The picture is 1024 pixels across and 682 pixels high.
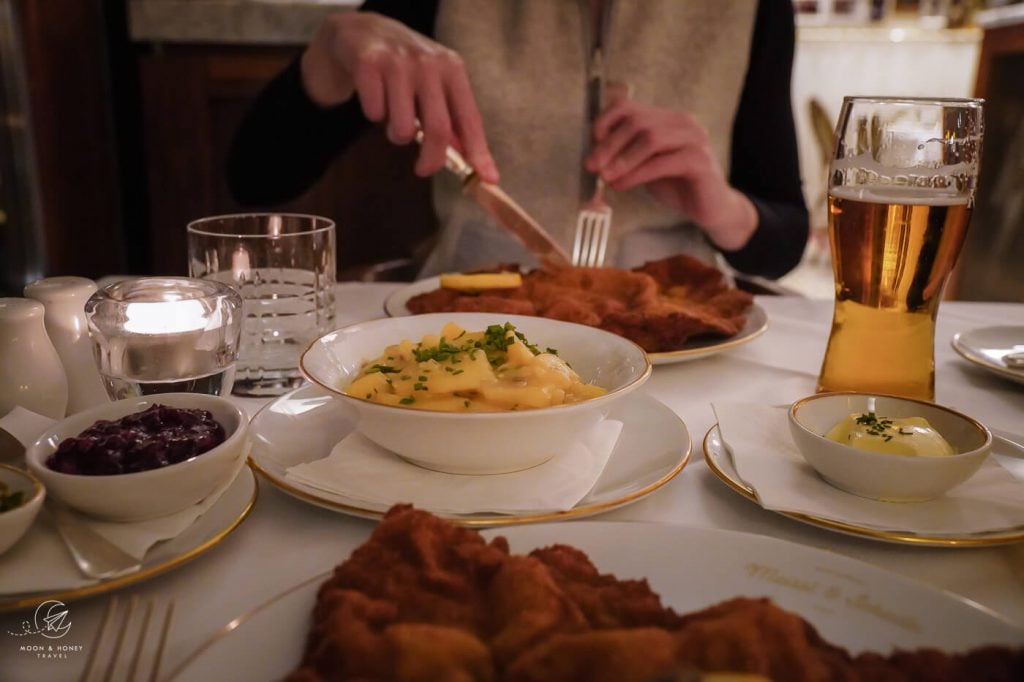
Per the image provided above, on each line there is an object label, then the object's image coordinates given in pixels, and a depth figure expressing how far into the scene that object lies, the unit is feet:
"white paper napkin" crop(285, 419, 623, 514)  2.58
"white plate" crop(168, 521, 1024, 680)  1.78
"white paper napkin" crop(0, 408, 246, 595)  2.09
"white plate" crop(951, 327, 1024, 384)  4.08
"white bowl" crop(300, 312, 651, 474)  2.65
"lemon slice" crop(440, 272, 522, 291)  4.78
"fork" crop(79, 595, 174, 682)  1.89
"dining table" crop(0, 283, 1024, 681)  2.08
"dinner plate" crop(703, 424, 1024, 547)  2.43
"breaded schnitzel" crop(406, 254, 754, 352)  4.27
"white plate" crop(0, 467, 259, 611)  2.05
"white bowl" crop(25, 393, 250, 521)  2.30
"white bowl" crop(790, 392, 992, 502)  2.60
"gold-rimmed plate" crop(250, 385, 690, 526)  2.58
